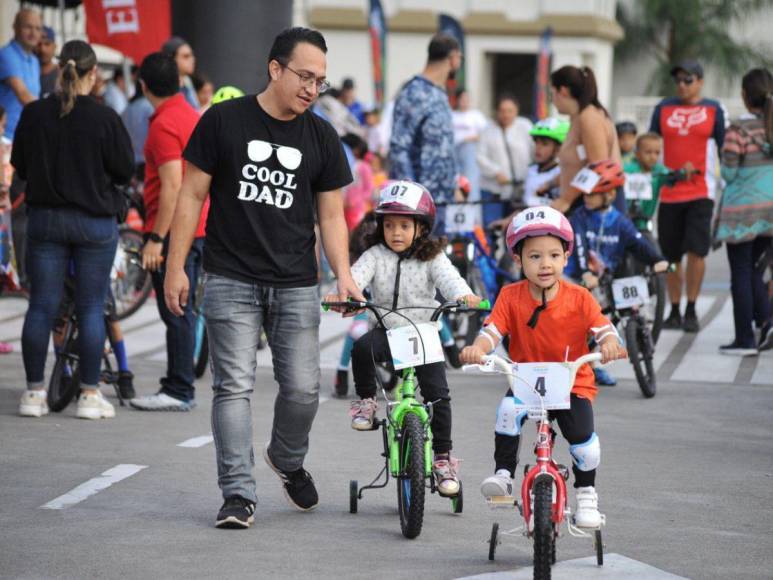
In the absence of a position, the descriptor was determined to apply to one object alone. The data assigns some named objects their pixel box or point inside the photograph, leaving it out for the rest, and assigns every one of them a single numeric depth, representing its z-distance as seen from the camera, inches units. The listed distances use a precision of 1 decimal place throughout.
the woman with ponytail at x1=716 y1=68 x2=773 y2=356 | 970.1
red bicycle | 462.6
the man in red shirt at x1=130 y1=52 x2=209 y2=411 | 735.1
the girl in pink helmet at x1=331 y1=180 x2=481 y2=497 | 568.1
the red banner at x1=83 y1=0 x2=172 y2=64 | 1224.8
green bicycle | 520.4
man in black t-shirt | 529.7
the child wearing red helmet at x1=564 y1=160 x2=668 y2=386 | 829.8
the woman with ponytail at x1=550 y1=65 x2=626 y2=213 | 853.8
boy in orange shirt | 491.8
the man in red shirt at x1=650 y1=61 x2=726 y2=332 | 1065.5
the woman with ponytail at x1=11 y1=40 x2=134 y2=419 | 713.6
